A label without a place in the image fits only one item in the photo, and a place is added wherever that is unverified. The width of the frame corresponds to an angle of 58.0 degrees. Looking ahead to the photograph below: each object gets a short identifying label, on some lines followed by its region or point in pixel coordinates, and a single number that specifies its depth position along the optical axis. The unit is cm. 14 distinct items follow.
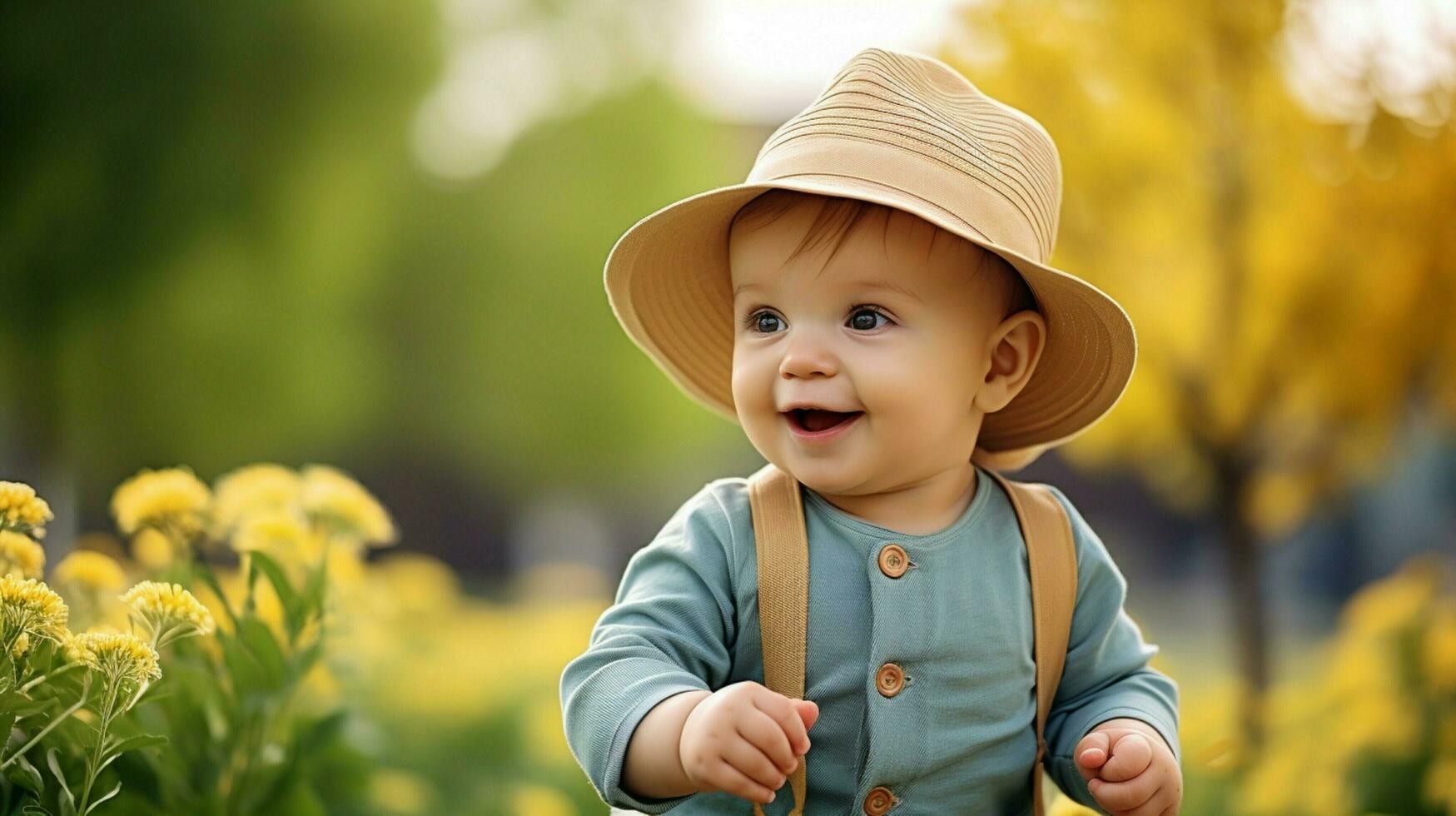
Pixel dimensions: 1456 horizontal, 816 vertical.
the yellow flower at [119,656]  139
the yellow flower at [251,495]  226
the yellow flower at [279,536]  222
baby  156
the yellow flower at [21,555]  167
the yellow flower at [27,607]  137
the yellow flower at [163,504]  206
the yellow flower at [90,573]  210
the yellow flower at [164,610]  147
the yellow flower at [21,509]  151
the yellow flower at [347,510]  226
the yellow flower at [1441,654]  378
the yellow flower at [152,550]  269
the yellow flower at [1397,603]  398
